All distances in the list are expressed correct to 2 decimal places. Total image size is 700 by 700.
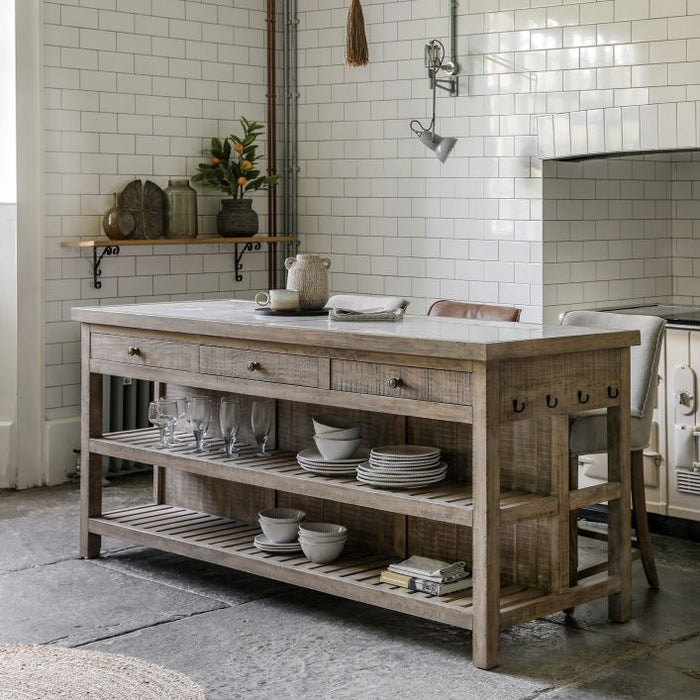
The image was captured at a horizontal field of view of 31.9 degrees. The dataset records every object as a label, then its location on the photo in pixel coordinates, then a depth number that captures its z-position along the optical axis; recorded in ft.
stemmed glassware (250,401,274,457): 15.91
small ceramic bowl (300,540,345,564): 14.82
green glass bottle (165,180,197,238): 23.58
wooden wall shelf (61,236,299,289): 22.24
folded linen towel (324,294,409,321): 15.06
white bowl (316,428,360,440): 14.78
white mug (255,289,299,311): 16.02
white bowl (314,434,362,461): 14.79
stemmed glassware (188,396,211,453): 16.52
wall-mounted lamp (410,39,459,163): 22.04
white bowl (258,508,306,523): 15.51
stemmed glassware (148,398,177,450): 16.60
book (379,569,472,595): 13.58
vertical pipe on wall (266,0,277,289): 25.25
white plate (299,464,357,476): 14.64
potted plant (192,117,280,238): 24.09
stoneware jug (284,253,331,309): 16.15
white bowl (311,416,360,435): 15.05
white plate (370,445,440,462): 13.89
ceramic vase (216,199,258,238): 24.29
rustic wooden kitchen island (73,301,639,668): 12.84
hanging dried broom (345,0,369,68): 18.81
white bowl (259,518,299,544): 15.46
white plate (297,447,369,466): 14.69
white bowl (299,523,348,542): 14.80
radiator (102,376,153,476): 23.13
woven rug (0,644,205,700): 12.26
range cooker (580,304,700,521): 18.39
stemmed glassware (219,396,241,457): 16.06
